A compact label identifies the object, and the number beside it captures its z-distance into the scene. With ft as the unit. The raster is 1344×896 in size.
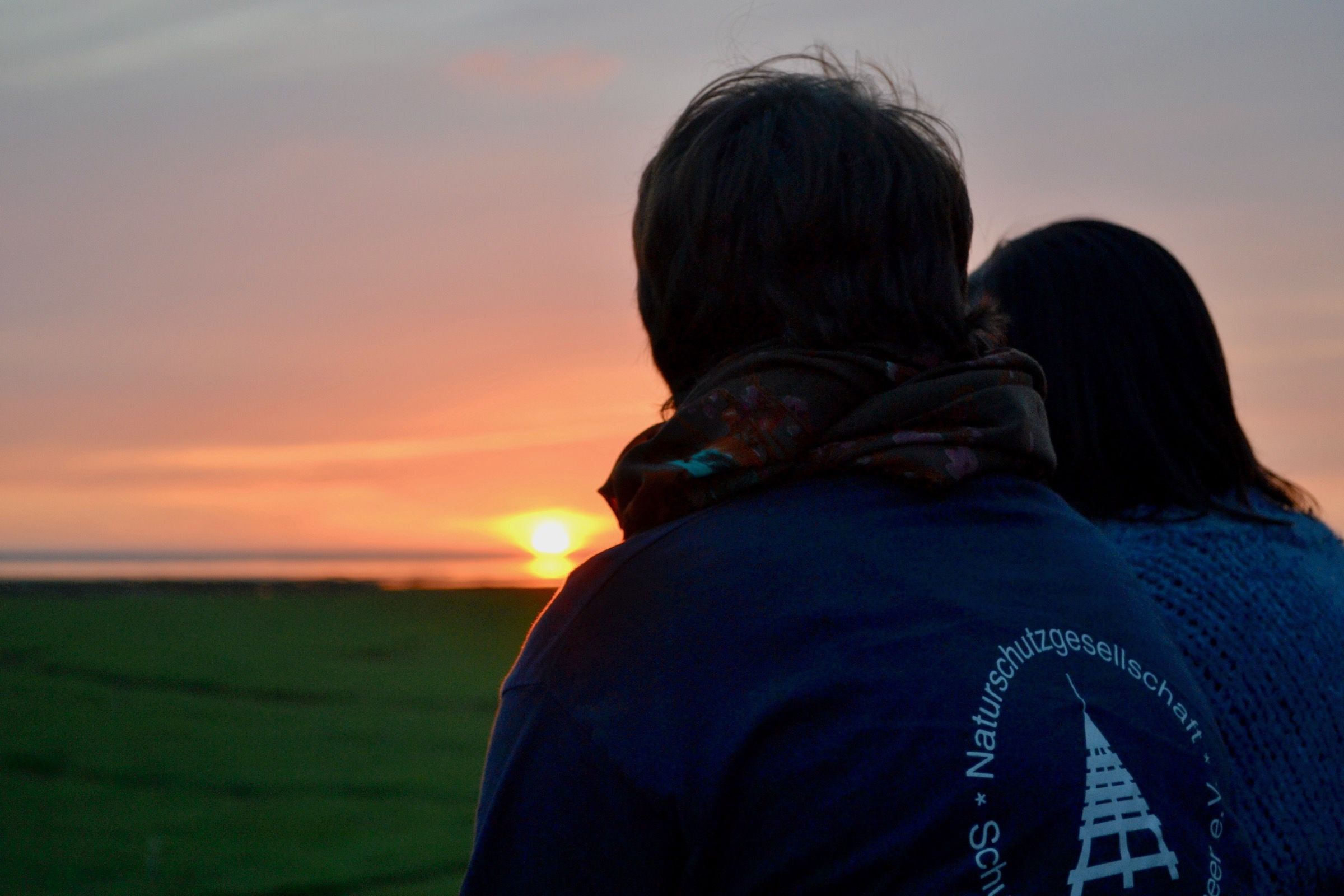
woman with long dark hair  4.69
